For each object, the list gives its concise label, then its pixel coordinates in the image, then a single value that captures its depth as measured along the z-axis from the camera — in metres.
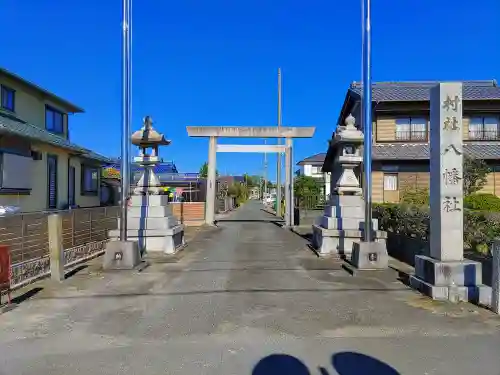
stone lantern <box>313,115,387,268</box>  12.17
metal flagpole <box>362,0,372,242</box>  9.71
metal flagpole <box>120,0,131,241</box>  10.05
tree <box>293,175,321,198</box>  35.97
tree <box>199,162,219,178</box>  65.49
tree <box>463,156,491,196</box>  18.95
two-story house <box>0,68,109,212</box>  16.33
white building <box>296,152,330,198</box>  73.75
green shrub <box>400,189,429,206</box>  17.26
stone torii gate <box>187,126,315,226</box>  23.84
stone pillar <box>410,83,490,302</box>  7.12
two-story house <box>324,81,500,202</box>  24.16
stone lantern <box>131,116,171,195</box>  13.23
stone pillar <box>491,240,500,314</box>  6.18
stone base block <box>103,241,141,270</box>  9.85
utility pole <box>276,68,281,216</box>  34.35
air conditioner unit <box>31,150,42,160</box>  18.34
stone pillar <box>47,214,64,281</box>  8.73
